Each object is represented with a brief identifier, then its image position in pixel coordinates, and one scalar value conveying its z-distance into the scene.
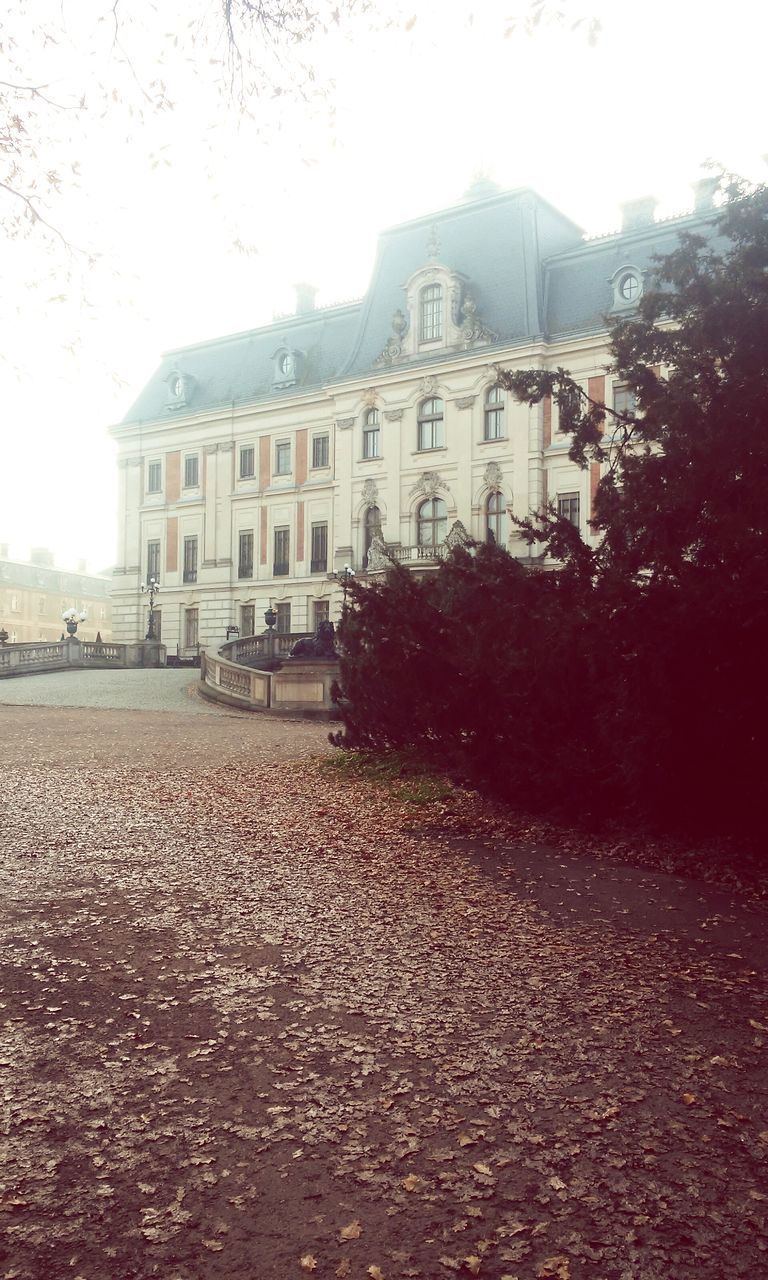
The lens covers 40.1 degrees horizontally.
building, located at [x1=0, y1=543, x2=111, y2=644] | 82.12
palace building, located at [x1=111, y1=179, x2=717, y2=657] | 39.41
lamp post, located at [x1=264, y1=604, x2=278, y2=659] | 35.94
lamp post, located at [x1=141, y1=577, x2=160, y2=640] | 47.67
